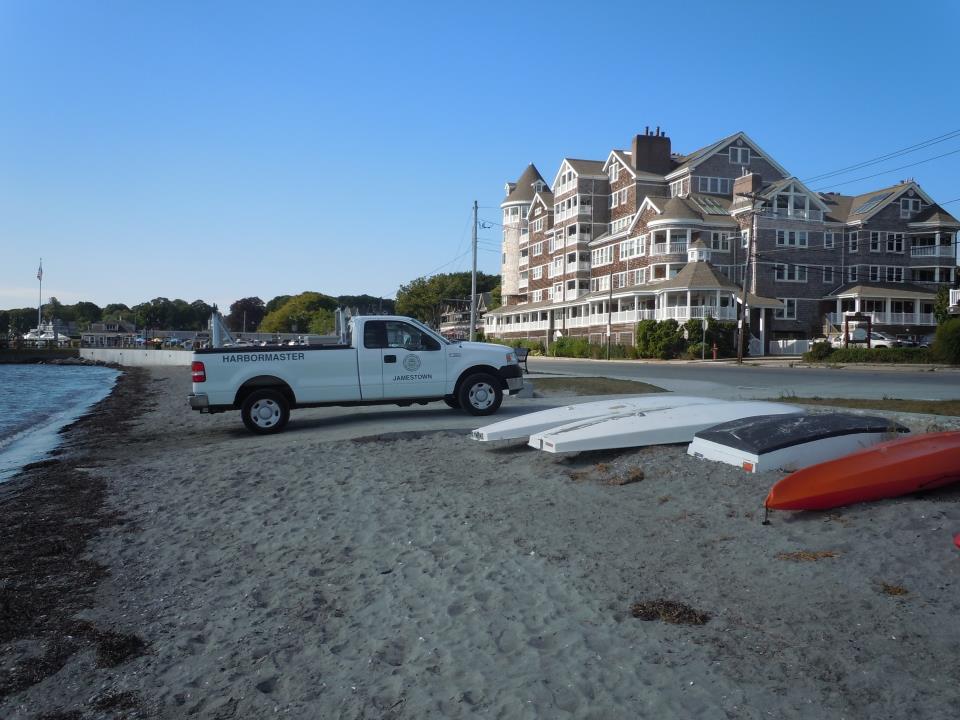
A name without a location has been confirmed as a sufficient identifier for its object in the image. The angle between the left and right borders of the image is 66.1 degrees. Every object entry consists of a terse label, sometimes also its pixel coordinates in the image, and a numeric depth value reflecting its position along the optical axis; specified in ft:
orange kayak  19.16
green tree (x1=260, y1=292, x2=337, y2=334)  485.97
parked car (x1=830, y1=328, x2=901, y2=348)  153.07
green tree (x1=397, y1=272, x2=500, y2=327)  404.16
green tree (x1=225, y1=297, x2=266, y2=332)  554.46
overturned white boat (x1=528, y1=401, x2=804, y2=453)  28.02
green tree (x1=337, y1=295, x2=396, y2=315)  570.83
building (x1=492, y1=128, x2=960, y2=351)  180.45
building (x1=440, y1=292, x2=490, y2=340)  346.97
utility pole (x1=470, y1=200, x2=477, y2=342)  146.90
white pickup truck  41.29
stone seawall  238.39
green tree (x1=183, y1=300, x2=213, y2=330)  628.69
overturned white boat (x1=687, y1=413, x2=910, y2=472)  23.20
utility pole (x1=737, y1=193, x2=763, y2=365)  142.10
